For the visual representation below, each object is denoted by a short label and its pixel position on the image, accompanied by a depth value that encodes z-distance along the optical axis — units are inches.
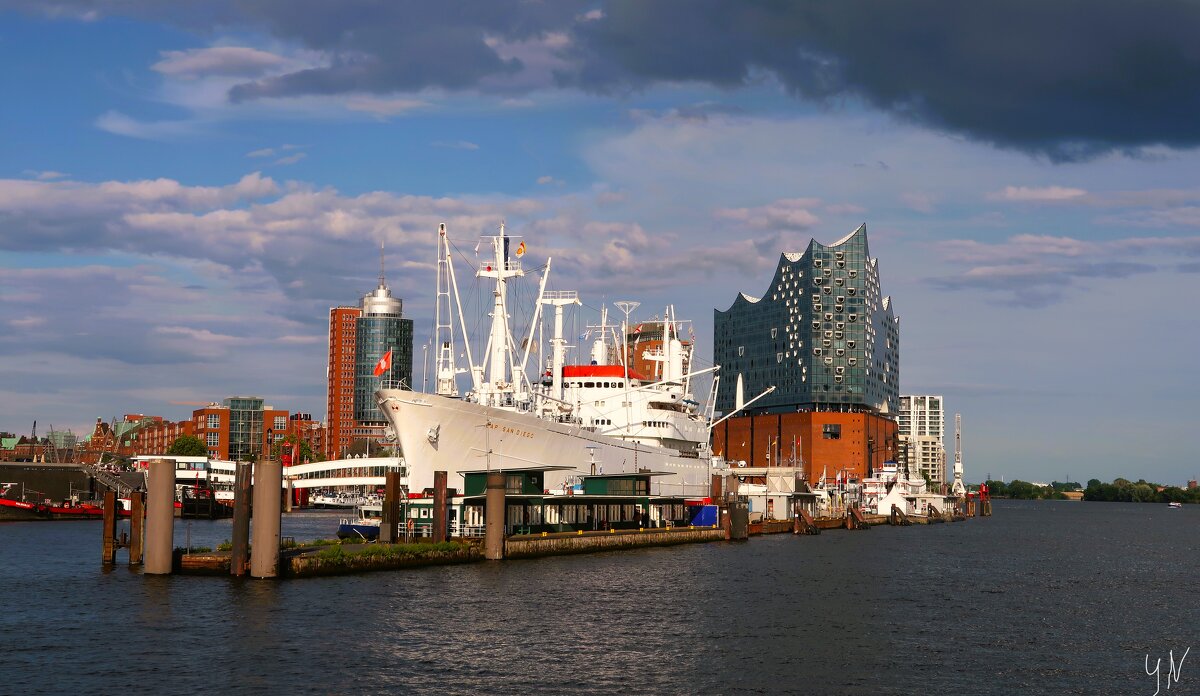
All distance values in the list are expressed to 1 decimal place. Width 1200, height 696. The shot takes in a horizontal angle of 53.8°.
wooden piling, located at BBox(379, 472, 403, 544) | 3321.9
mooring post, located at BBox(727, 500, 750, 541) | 4704.7
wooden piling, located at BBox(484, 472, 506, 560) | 3068.4
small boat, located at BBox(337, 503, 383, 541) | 4085.6
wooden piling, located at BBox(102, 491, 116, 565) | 2923.2
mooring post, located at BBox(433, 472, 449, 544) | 3083.2
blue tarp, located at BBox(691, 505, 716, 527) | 4918.8
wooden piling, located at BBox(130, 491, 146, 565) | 2856.8
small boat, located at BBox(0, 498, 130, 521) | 5457.7
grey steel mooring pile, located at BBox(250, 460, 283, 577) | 2453.2
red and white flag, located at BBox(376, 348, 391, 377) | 4766.2
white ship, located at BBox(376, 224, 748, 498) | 4151.1
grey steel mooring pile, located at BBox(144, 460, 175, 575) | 2551.7
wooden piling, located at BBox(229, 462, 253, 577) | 2506.2
